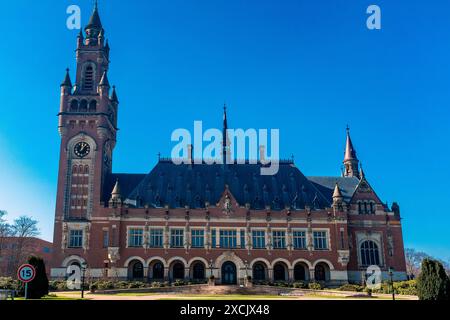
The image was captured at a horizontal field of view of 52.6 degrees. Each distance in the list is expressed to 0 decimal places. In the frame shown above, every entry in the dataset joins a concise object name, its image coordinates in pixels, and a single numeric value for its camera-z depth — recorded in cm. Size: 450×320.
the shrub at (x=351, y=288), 5854
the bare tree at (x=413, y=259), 15830
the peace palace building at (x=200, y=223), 6588
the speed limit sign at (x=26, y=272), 2527
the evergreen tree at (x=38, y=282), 3584
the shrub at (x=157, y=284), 5912
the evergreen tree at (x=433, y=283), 3191
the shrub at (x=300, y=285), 6098
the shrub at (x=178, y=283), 6147
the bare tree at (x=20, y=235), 8944
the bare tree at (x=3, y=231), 8625
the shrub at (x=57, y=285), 5759
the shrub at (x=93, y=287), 5189
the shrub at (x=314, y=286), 5976
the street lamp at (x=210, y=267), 6525
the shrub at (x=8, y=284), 4551
